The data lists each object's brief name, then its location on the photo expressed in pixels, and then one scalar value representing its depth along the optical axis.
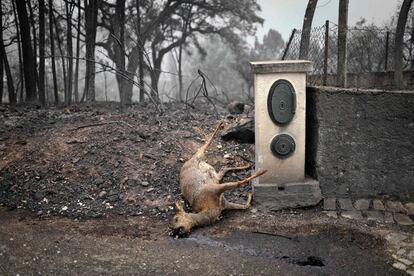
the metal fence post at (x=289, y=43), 8.92
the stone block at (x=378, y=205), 5.68
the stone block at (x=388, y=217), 5.38
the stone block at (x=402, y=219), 5.31
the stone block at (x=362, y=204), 5.72
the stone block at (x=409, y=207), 5.57
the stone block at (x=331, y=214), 5.56
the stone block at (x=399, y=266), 4.28
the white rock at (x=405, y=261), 4.36
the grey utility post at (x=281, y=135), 5.62
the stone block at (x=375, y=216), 5.43
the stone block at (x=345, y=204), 5.71
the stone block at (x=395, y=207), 5.62
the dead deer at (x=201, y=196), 5.11
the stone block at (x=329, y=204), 5.74
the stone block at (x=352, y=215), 5.49
